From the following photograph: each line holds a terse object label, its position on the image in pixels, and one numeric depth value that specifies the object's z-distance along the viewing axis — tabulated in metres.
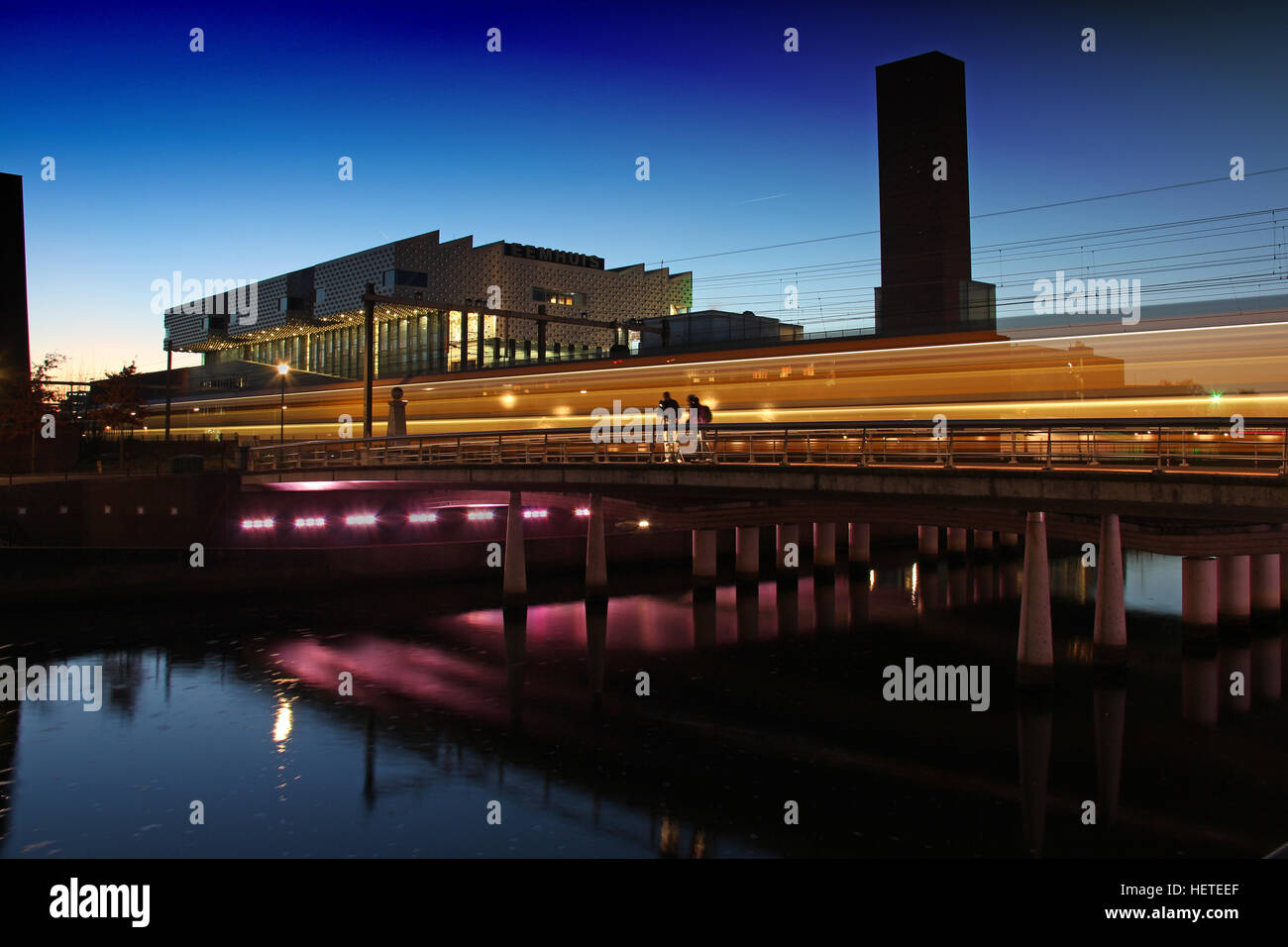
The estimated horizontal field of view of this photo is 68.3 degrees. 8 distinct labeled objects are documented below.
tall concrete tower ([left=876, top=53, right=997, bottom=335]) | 110.44
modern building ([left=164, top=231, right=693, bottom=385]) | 93.00
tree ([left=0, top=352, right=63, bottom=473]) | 50.03
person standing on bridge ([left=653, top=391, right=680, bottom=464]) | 27.42
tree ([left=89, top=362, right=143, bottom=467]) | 58.81
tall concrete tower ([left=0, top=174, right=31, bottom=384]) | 50.75
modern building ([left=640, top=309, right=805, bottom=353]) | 61.94
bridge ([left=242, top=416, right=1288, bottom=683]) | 18.41
